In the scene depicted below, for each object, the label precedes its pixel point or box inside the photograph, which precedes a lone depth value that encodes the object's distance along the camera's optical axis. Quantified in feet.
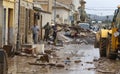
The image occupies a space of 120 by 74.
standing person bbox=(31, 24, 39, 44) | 127.42
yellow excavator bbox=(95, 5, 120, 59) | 79.87
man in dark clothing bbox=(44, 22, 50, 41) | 153.58
